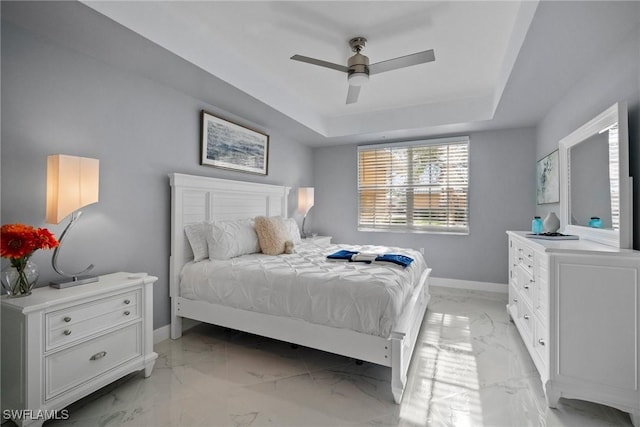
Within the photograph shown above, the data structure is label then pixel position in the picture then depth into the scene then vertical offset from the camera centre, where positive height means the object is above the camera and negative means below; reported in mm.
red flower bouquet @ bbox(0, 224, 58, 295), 1580 -179
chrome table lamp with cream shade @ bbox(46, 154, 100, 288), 1830 +169
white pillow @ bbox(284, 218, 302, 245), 3693 -188
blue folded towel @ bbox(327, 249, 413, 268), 2612 -392
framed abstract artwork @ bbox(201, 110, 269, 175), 3287 +848
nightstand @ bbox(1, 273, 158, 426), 1551 -757
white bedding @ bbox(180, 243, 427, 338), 2010 -555
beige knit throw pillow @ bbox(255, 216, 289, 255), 3230 -218
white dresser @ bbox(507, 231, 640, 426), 1674 -641
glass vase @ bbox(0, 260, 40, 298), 1668 -371
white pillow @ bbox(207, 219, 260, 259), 2879 -243
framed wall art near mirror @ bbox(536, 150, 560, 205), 3115 +419
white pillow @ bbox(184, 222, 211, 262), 2904 -235
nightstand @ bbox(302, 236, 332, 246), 4545 -382
